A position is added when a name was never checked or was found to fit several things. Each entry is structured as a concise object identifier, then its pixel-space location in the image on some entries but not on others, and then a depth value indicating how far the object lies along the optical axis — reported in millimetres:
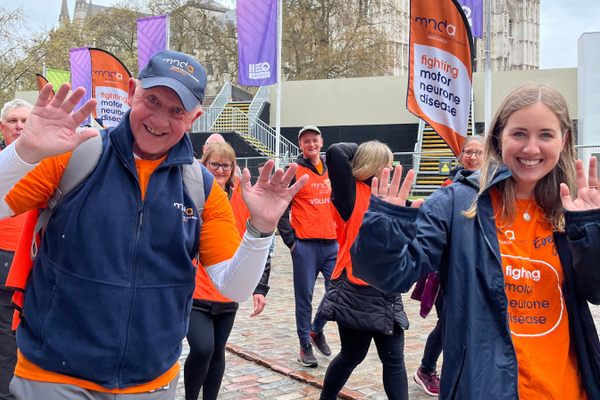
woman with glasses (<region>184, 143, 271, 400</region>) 3959
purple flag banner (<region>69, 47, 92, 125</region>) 16984
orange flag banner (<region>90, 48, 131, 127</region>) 12195
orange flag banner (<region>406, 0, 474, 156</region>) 5980
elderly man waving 2123
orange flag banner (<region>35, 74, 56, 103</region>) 10180
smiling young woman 2090
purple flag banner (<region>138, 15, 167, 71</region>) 14102
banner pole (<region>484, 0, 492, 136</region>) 10167
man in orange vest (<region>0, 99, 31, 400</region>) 3684
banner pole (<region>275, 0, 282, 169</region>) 14961
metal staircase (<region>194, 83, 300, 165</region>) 27266
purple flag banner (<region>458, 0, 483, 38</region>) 12047
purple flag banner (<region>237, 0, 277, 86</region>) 14023
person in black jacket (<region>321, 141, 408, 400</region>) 3854
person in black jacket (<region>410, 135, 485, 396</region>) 4133
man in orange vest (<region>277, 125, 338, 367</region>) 5930
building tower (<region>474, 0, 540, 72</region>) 82875
